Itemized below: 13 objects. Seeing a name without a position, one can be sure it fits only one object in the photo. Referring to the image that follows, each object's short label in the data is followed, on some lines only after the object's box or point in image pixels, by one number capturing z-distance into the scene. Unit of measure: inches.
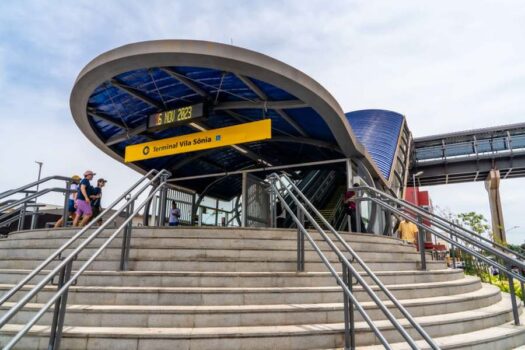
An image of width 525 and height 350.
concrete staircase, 128.3
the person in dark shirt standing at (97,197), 294.4
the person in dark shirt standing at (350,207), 400.8
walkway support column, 1127.6
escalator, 607.2
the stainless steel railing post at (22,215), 307.6
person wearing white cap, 278.4
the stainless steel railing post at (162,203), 244.2
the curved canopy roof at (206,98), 295.3
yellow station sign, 350.0
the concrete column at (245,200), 421.8
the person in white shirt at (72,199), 302.2
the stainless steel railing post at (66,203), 295.3
